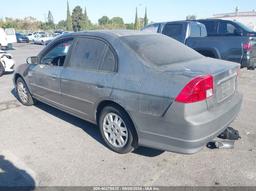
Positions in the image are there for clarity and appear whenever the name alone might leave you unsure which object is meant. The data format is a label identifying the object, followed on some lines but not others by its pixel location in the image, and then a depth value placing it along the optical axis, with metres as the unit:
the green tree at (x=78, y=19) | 65.75
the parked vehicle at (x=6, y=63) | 8.84
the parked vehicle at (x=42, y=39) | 30.09
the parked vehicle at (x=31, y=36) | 33.43
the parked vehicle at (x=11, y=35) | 21.56
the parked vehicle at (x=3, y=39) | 17.11
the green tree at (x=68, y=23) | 63.00
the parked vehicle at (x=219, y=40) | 6.78
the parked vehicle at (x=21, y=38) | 33.54
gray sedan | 2.53
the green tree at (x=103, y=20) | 111.29
